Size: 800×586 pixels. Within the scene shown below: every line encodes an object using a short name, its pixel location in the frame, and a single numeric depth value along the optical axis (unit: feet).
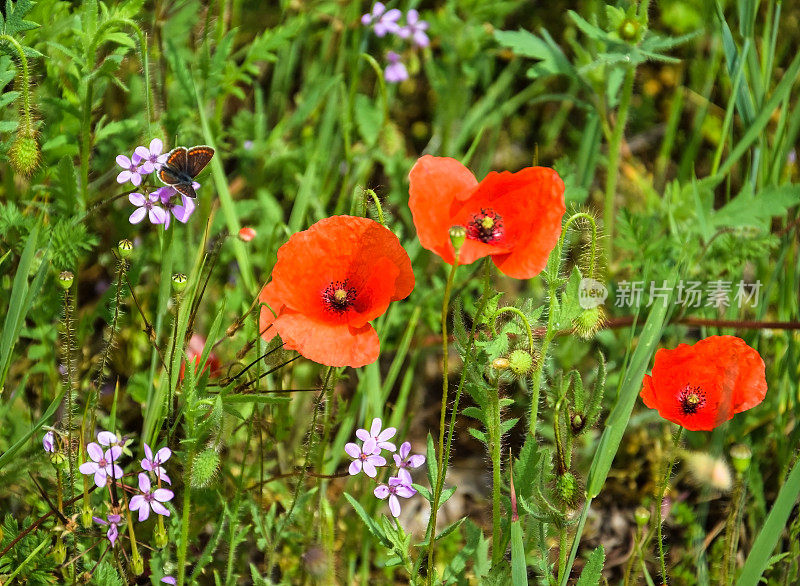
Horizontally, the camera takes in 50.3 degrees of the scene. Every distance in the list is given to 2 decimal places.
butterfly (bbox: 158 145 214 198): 7.48
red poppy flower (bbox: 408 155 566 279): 6.86
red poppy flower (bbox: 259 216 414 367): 7.12
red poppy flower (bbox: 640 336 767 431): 7.31
